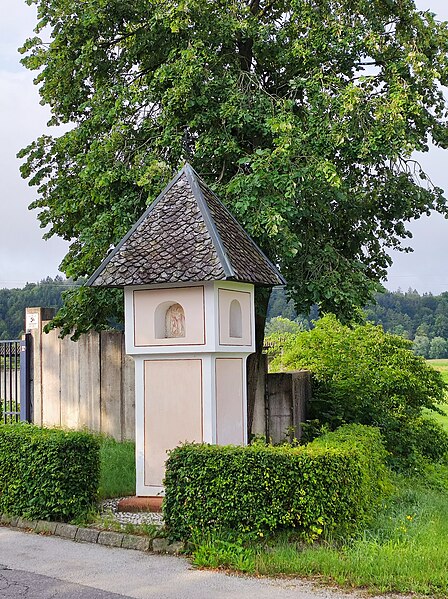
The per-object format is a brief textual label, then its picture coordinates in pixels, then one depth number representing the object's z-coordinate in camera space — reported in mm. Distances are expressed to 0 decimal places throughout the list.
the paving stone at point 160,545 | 8648
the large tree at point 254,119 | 12578
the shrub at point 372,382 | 15898
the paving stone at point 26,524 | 9820
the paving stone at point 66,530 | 9406
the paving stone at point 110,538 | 8961
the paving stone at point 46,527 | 9623
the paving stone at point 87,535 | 9172
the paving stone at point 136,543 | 8766
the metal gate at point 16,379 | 15984
